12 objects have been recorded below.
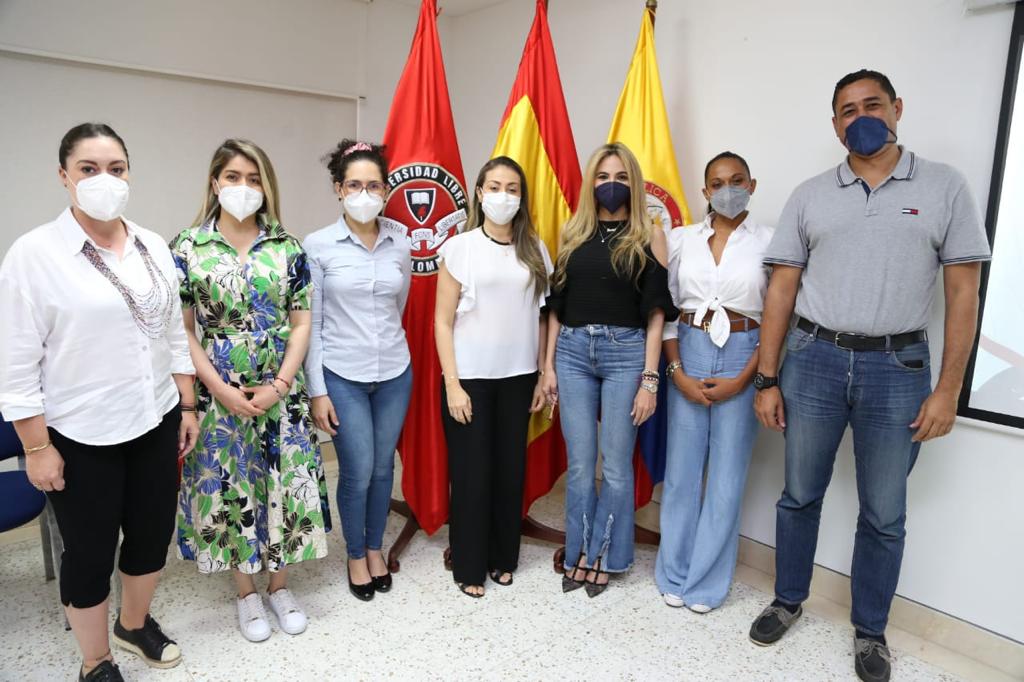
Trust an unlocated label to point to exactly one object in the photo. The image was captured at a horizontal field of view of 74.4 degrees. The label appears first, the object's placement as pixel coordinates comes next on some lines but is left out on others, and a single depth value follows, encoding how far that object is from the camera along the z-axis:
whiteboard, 2.97
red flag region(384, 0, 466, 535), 2.86
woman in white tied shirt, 2.37
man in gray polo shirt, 1.98
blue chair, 2.11
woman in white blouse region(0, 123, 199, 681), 1.65
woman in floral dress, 2.10
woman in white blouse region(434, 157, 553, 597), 2.42
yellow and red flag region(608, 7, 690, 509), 2.86
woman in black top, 2.41
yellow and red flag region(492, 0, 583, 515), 2.92
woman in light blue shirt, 2.33
